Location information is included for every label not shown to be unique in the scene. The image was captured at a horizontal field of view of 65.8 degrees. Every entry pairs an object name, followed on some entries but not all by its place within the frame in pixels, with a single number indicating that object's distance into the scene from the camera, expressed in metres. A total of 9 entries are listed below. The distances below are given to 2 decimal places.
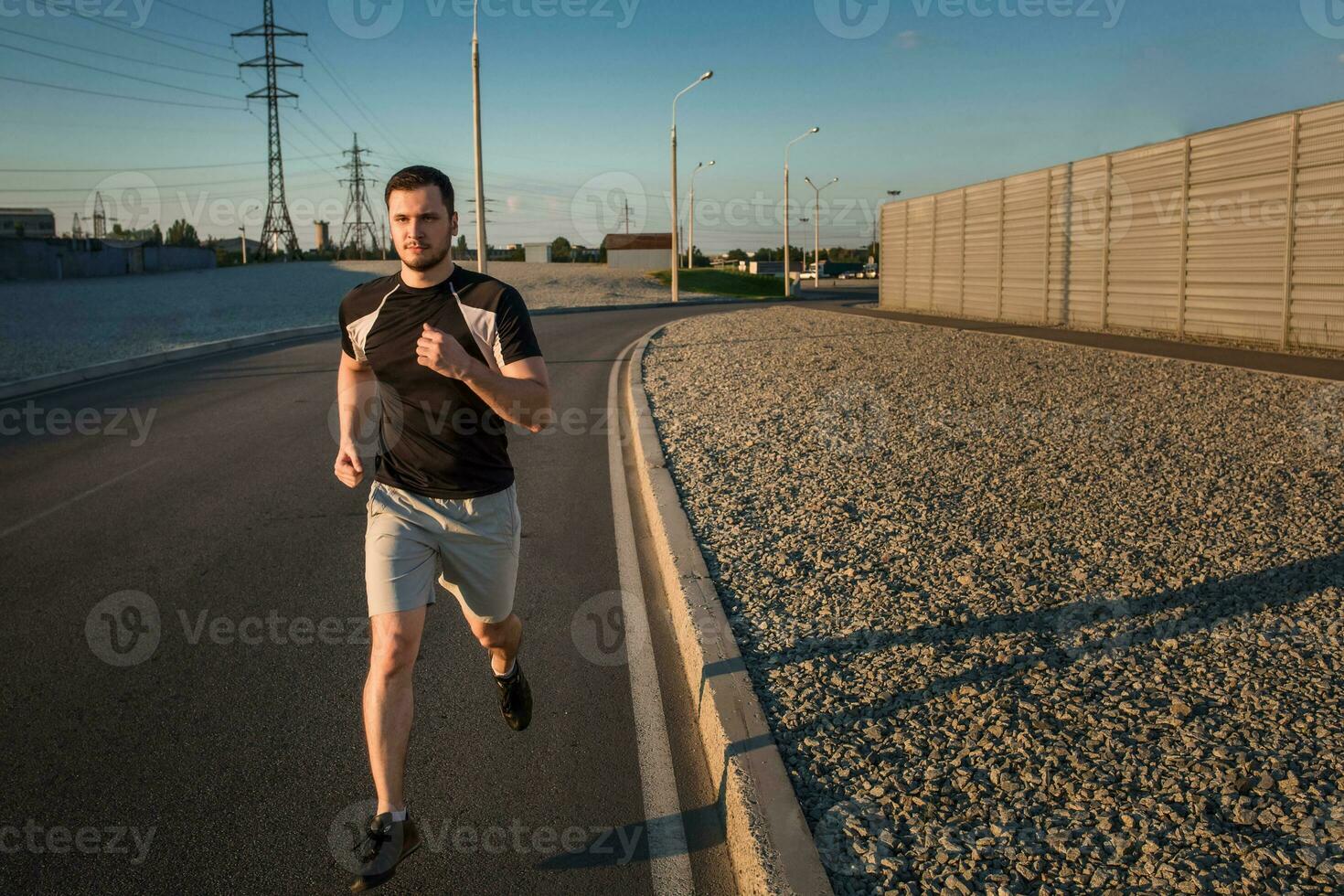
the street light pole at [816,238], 78.09
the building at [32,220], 82.88
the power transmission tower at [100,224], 92.12
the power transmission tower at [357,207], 83.44
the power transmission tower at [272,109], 62.34
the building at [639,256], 102.62
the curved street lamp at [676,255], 45.54
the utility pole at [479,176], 26.36
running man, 3.41
